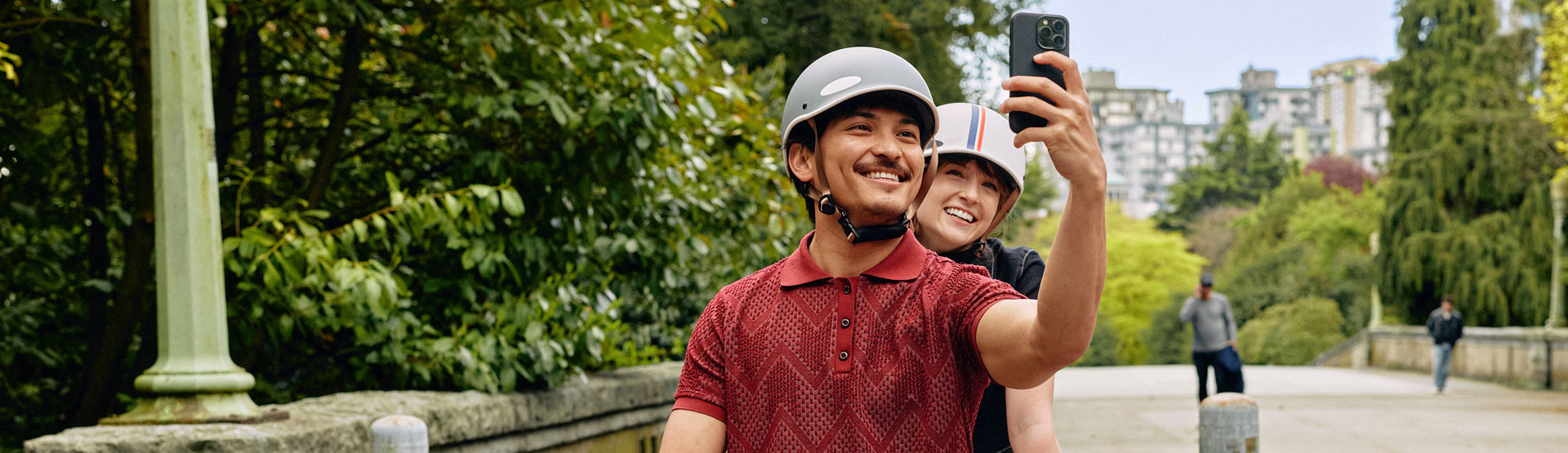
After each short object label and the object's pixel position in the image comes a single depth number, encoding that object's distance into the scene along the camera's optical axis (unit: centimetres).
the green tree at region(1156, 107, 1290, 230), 8664
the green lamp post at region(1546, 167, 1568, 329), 2015
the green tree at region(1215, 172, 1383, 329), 4775
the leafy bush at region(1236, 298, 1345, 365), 4097
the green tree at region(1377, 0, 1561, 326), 2816
